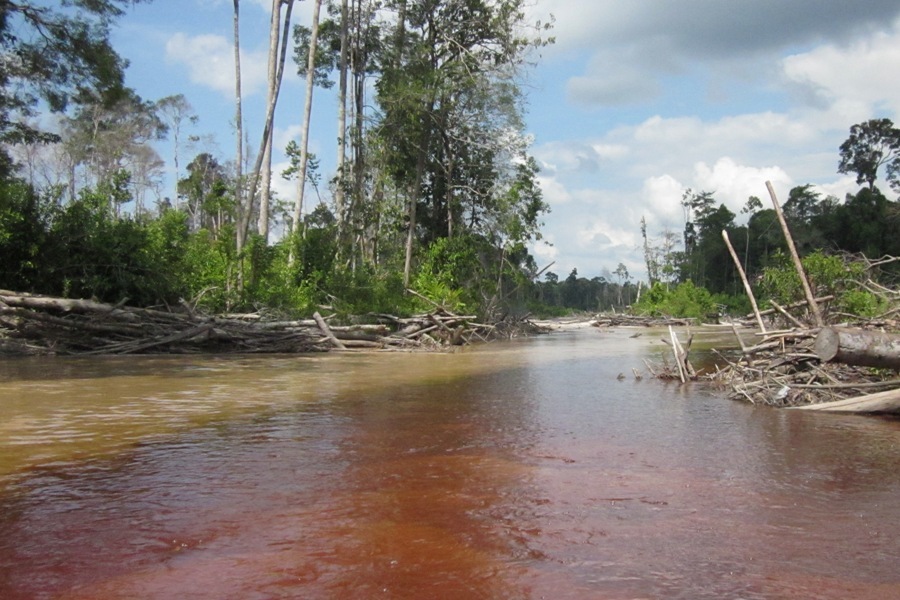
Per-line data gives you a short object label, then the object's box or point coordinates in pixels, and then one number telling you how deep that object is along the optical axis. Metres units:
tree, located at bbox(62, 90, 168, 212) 43.34
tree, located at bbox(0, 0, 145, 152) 15.49
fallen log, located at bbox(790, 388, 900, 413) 7.37
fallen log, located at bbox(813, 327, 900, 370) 7.20
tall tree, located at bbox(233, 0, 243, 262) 24.41
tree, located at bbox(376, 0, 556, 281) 24.33
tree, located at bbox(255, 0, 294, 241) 21.77
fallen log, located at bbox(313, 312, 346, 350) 16.33
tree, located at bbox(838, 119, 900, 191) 53.78
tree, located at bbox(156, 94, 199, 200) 46.81
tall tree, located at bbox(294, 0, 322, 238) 22.73
